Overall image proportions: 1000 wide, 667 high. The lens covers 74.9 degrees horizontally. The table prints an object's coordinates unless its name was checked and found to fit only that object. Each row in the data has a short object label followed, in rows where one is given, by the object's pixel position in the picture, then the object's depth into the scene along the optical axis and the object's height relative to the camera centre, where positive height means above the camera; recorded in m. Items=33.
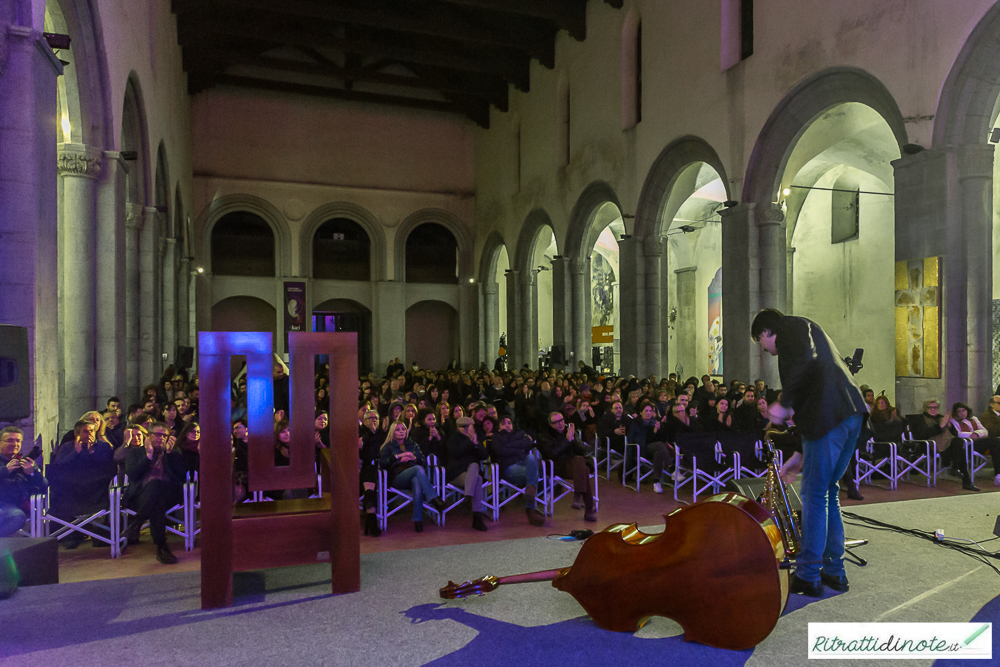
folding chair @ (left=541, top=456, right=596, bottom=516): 6.75 -1.61
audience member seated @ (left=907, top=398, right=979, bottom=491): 8.11 -1.35
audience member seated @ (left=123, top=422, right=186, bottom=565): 5.50 -1.27
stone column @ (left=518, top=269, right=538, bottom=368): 22.14 +0.52
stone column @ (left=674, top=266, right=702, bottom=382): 22.64 +0.28
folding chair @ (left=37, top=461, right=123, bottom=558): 5.55 -1.44
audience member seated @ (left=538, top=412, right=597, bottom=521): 7.21 -1.33
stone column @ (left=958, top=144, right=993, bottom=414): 8.80 +0.72
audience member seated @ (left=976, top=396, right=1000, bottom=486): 8.14 -1.32
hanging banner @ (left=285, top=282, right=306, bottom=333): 23.95 +1.07
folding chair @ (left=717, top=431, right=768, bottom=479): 7.70 -1.45
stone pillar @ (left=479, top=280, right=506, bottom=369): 25.58 +0.50
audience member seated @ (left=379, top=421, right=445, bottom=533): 6.50 -1.34
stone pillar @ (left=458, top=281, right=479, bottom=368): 26.33 +0.40
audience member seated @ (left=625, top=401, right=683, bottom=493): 8.57 -1.34
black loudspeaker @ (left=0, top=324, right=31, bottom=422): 3.76 -0.23
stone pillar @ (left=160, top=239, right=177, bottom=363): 16.19 +0.98
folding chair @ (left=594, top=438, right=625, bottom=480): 8.89 -1.81
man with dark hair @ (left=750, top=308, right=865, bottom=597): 3.69 -0.53
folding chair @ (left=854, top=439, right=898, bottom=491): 7.87 -1.62
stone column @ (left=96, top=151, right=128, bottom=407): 9.41 +0.89
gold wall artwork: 9.14 +0.16
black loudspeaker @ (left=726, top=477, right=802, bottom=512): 4.44 -1.13
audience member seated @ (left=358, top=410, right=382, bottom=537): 6.21 -1.31
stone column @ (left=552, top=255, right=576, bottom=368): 19.08 +0.72
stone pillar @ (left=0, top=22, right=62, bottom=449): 5.87 +1.35
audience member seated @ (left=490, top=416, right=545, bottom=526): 6.98 -1.31
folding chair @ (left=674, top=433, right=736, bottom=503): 7.54 -1.48
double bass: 2.98 -1.16
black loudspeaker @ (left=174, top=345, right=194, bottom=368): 15.76 -0.53
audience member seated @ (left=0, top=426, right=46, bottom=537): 5.24 -1.19
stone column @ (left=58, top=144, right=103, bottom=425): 8.76 +0.80
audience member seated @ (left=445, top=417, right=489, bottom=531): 6.94 -1.26
